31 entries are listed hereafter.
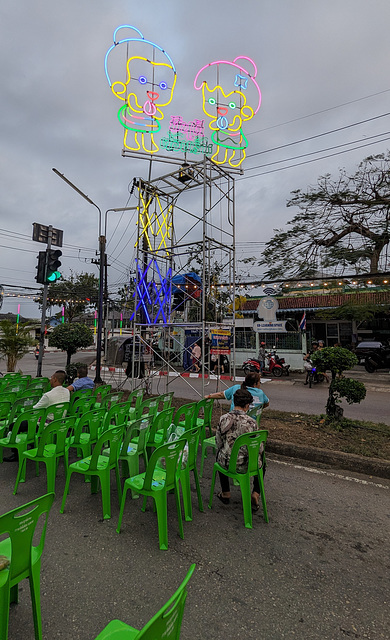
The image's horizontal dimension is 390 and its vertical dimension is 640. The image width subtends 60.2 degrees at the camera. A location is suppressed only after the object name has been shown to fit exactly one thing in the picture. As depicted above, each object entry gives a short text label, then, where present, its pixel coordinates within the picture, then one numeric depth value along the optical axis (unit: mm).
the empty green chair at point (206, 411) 5148
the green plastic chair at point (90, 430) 4102
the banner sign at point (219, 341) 7871
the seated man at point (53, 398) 4809
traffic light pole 7413
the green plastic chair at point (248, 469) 3234
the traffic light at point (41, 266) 7345
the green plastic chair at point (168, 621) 1061
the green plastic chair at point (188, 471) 3300
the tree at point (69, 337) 10258
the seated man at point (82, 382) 6258
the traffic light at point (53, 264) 7332
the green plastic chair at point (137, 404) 5270
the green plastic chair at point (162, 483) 2836
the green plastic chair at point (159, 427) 4410
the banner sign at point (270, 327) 16516
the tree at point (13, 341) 13547
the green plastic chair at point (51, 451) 3699
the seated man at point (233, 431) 3532
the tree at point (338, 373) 6090
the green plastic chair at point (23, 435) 4137
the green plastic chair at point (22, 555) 1729
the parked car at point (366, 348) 17342
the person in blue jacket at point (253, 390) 4656
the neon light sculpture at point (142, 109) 7996
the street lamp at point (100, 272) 10203
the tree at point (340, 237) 18969
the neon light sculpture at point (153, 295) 8891
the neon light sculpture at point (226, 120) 8469
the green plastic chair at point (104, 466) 3289
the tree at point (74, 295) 41981
